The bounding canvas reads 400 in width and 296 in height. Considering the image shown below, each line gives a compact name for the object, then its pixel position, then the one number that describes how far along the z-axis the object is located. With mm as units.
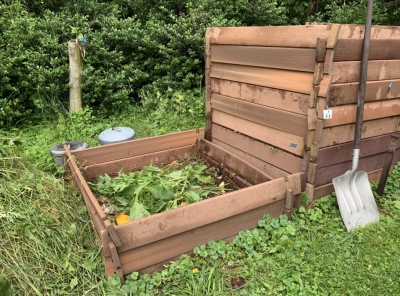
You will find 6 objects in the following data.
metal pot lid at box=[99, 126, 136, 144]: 3816
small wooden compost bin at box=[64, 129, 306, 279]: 2109
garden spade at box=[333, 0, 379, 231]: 2747
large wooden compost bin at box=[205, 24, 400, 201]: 2500
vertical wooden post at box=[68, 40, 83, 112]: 4535
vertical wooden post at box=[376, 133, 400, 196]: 2904
